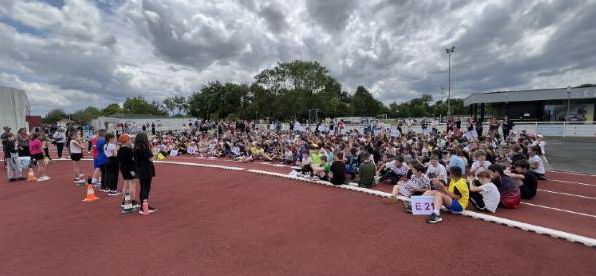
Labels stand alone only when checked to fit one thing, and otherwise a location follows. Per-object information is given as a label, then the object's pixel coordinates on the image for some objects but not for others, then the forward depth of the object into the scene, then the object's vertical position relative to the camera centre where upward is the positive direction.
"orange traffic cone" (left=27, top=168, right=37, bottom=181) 10.47 -1.81
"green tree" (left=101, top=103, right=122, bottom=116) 111.32 +7.37
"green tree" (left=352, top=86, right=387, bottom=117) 92.31 +5.97
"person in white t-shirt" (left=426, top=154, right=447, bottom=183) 7.68 -1.45
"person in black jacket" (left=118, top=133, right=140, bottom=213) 6.33 -0.94
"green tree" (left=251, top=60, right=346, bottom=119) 51.66 +6.06
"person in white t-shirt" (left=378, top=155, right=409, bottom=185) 8.59 -1.63
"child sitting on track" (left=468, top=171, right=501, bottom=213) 6.02 -1.71
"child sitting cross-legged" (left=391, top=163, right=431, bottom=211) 6.99 -1.70
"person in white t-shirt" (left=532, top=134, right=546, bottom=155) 12.21 -1.08
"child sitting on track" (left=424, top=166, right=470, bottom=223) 5.85 -1.64
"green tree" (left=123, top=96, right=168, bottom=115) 108.69 +7.70
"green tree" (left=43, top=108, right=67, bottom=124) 100.81 +4.56
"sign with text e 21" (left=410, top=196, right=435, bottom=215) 6.03 -1.89
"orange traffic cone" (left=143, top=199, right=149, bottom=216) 6.29 -1.87
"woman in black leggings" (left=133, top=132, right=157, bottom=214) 5.97 -0.70
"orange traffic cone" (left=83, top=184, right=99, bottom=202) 7.52 -1.88
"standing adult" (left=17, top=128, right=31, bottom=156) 11.08 -0.61
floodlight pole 35.00 +8.80
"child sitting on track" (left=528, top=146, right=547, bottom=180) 8.87 -1.43
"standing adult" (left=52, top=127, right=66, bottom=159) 14.69 -0.54
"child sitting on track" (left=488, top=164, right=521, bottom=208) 6.39 -1.66
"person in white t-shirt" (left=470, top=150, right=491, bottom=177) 7.85 -1.31
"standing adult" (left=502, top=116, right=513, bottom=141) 17.72 -0.63
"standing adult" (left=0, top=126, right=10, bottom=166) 9.47 -0.30
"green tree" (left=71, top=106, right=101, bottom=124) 98.22 +5.13
